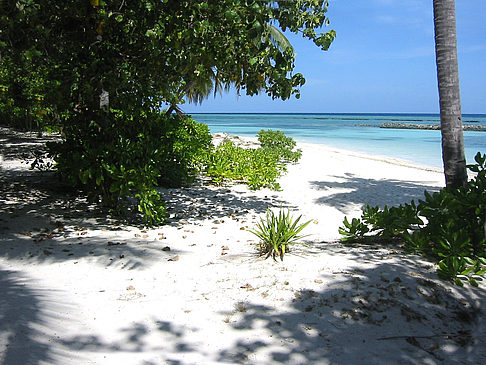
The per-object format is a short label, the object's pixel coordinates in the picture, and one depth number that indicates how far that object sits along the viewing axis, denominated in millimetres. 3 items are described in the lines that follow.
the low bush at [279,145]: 14125
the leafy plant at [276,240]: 4145
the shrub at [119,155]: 5371
